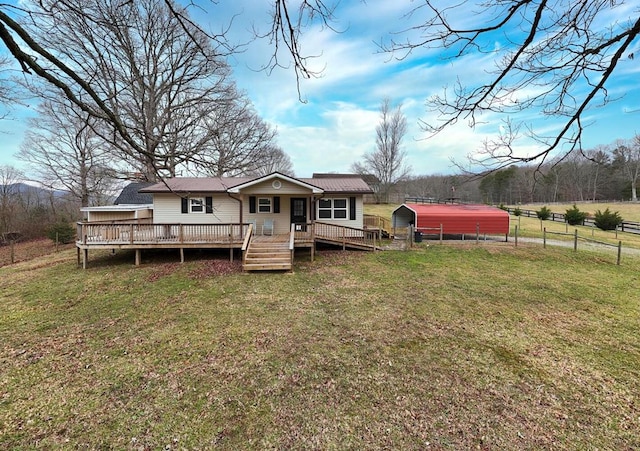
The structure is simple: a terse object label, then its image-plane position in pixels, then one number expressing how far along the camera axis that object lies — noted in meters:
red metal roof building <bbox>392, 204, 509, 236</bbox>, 16.15
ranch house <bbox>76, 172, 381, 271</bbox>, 10.93
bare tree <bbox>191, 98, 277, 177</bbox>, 20.31
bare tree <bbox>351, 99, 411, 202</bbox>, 36.31
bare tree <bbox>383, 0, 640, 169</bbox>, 2.39
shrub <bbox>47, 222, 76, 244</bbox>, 17.72
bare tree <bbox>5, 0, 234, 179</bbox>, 16.02
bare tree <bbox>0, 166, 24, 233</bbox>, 19.75
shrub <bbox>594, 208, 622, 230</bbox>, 23.16
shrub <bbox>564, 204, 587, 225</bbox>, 26.30
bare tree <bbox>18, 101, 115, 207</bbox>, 19.14
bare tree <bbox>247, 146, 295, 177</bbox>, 25.35
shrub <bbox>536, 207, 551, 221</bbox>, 30.39
